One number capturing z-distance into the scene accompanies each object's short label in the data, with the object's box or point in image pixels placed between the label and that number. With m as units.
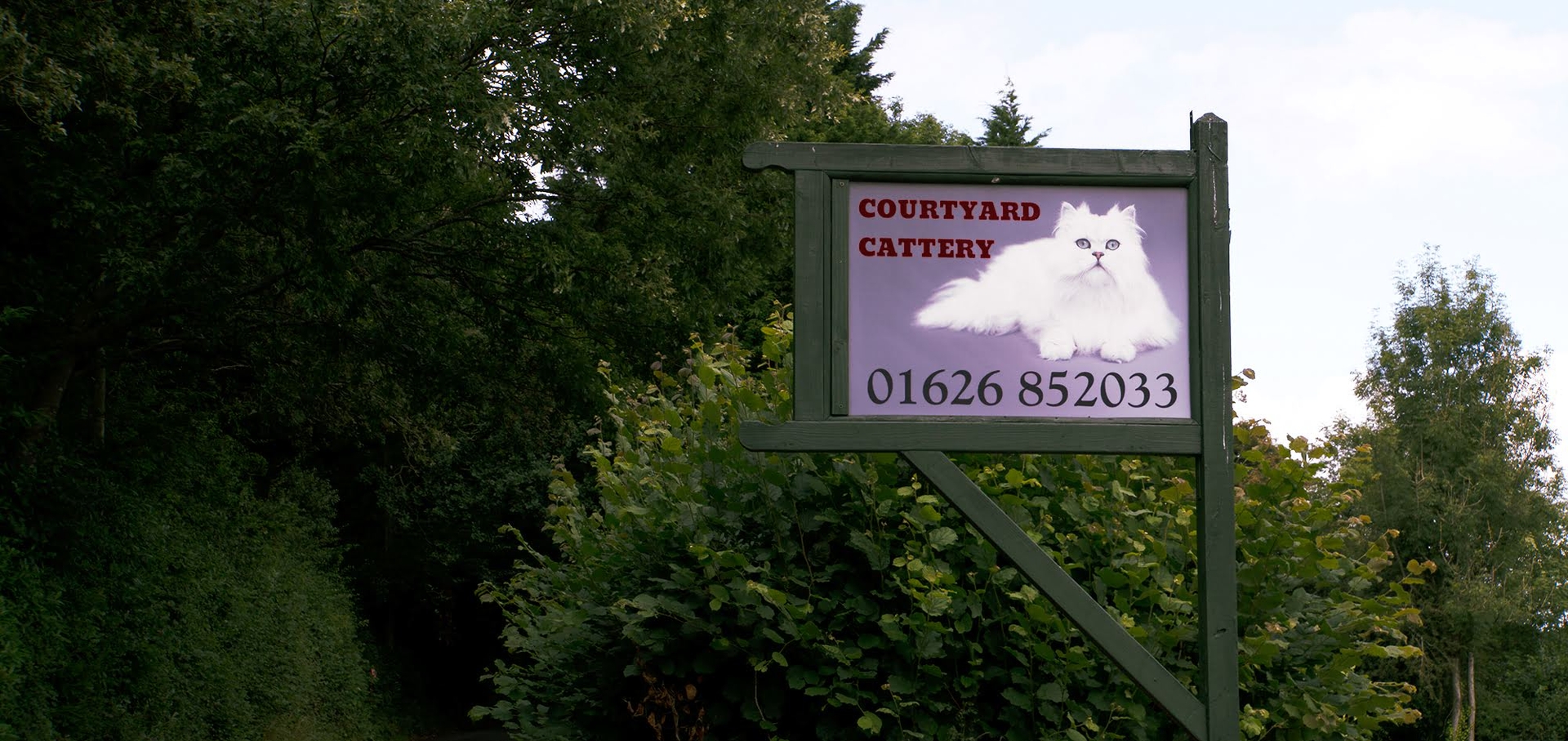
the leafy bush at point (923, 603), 5.26
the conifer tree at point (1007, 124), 46.75
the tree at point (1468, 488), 42.25
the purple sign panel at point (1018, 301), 4.32
